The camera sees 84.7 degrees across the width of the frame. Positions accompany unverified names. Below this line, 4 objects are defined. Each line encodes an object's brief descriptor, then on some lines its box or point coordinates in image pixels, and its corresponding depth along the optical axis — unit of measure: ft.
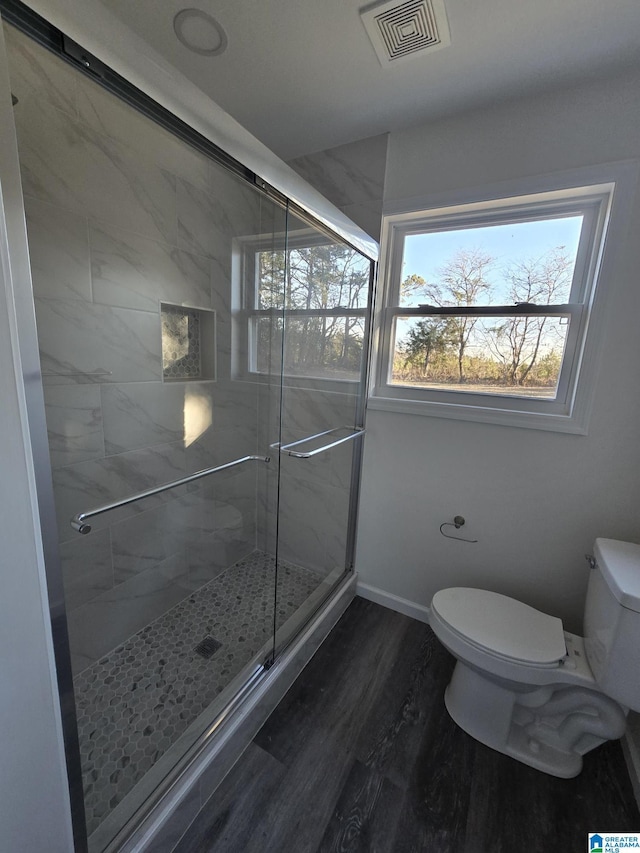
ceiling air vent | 3.36
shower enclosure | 3.95
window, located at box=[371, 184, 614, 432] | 4.76
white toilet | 3.67
